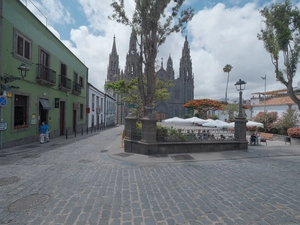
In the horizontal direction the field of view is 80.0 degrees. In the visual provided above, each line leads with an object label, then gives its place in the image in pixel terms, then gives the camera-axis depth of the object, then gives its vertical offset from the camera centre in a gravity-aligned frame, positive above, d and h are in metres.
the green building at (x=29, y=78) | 9.66 +2.66
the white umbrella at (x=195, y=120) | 17.26 -0.27
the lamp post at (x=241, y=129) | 10.27 -0.68
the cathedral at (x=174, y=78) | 68.19 +15.39
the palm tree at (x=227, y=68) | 51.12 +14.14
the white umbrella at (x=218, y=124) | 15.69 -0.59
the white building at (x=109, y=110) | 36.84 +1.48
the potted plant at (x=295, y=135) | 15.00 -1.49
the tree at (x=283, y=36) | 14.03 +6.58
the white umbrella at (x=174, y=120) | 17.33 -0.28
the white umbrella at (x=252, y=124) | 16.64 -0.61
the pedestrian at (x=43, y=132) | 12.13 -1.05
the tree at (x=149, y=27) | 10.40 +5.48
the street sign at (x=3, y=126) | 9.07 -0.48
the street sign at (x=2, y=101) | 8.73 +0.77
